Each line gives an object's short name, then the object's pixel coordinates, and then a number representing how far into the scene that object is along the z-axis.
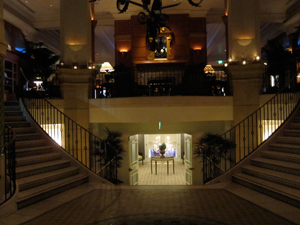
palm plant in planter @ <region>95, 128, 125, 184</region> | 7.95
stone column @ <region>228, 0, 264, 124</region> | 8.03
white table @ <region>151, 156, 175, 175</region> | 11.76
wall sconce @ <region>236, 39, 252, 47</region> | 8.29
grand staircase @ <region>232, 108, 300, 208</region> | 4.09
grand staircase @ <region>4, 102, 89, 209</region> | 4.28
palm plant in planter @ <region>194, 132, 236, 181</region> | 7.62
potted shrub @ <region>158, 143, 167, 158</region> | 12.12
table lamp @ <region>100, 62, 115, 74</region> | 8.70
